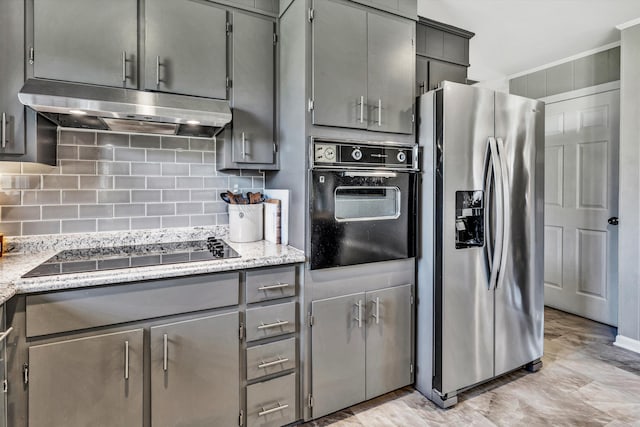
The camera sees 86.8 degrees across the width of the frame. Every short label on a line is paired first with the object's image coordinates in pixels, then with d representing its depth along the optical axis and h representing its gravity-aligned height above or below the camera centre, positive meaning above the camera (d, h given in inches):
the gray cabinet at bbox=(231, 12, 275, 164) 79.4 +29.0
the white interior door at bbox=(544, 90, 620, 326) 125.1 +1.8
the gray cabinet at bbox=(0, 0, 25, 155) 61.2 +24.7
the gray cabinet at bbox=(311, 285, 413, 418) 73.2 -31.5
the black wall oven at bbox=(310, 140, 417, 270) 71.4 +1.4
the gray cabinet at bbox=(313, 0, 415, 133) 72.7 +32.1
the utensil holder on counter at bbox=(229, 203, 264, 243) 85.6 -3.5
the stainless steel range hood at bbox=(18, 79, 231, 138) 57.2 +18.4
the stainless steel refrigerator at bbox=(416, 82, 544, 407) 78.7 -6.0
